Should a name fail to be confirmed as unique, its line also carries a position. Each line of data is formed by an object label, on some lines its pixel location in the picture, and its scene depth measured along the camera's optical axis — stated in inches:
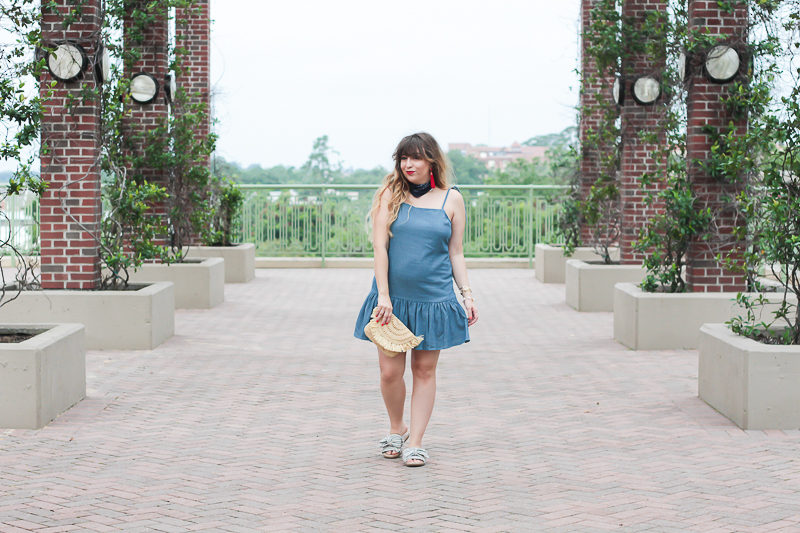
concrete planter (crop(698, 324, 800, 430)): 246.8
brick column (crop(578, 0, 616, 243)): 576.9
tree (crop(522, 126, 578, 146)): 1408.0
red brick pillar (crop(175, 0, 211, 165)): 628.1
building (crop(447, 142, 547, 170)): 1397.6
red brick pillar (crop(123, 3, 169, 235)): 508.4
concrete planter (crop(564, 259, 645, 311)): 493.7
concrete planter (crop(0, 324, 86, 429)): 249.8
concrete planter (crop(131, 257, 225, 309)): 498.0
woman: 219.9
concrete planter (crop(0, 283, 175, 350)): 365.4
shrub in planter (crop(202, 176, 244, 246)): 637.9
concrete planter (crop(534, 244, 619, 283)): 642.8
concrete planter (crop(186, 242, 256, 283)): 639.8
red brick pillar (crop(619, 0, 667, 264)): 492.1
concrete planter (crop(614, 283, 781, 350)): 369.1
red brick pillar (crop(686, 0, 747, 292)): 370.3
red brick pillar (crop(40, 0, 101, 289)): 374.9
